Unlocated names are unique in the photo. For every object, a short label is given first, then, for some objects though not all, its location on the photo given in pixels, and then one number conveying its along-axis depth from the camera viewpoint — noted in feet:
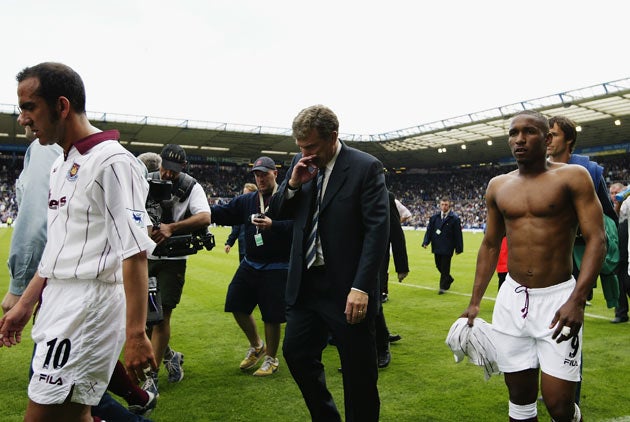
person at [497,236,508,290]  23.40
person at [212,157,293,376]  17.29
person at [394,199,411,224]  30.21
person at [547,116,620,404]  12.12
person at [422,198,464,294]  36.50
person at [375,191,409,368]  20.96
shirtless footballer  9.30
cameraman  14.76
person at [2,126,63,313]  9.02
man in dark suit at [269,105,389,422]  10.27
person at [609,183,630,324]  24.94
